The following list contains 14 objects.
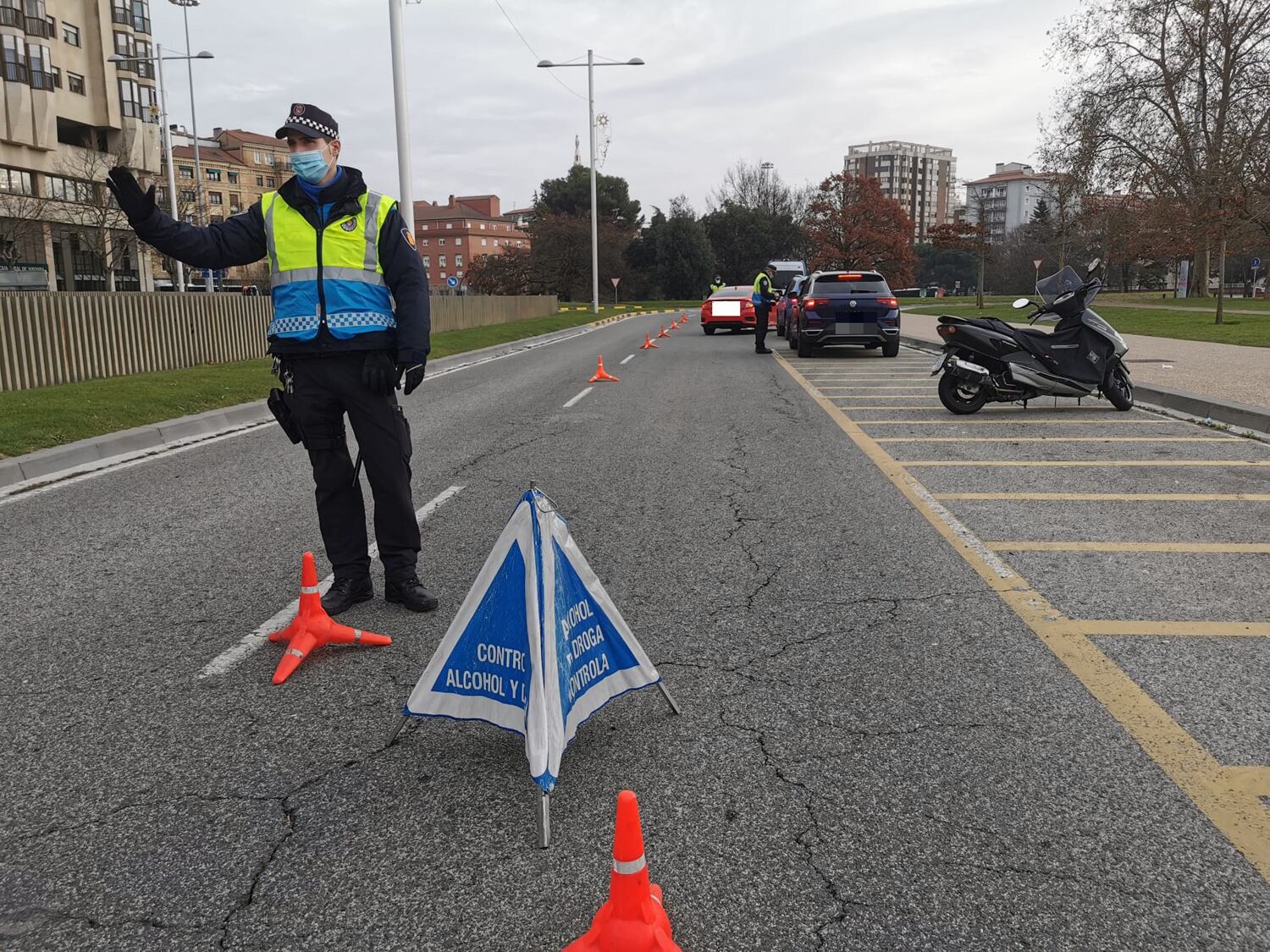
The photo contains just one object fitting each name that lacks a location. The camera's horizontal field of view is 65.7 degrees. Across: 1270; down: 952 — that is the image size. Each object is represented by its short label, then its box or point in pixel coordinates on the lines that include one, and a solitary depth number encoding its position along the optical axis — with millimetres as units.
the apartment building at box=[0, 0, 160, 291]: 44044
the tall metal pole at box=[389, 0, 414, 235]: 19109
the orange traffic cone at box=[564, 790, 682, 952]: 2127
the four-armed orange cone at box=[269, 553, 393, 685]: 4035
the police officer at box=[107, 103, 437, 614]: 4387
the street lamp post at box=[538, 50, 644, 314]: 44875
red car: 30312
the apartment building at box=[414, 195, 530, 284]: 152625
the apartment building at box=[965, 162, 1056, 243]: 161875
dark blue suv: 18969
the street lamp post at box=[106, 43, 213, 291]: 40212
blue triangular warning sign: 2951
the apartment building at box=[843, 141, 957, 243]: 191625
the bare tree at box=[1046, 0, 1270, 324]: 33406
